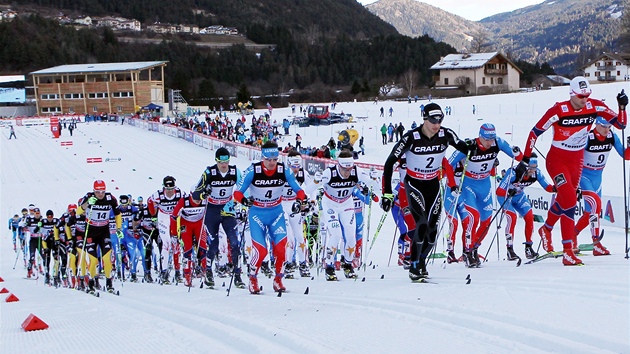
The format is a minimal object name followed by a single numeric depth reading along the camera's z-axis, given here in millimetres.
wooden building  94188
